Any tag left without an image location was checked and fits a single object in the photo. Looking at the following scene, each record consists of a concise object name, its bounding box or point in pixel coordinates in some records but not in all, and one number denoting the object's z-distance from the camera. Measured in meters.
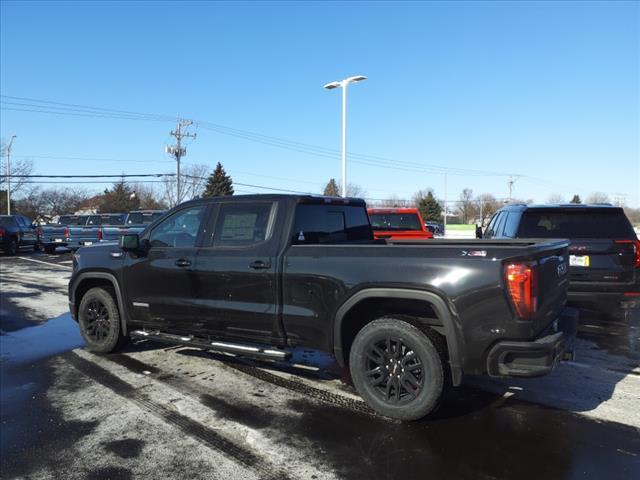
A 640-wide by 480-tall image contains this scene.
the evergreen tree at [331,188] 76.44
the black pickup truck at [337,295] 3.54
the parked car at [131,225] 20.17
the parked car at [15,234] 21.88
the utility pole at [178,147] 48.37
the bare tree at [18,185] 53.27
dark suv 6.27
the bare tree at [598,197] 91.88
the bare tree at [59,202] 66.50
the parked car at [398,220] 11.68
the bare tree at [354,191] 98.06
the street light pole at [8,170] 45.95
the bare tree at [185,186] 69.79
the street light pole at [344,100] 19.77
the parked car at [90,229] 20.64
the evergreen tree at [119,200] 69.25
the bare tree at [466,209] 106.62
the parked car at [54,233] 22.52
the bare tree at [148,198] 75.26
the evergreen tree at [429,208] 76.12
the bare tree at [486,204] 93.26
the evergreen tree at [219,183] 64.62
